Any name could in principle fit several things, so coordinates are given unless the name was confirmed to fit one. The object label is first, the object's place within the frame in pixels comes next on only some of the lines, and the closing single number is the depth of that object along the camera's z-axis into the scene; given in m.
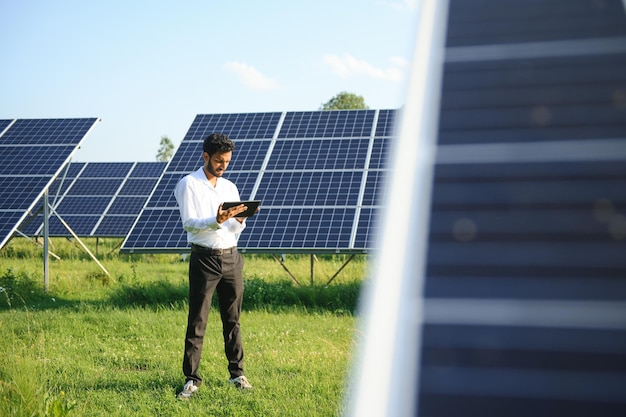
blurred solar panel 1.41
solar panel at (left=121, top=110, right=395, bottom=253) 12.89
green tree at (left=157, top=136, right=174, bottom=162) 76.62
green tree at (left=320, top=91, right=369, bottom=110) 61.44
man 6.70
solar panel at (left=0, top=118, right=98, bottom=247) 14.01
